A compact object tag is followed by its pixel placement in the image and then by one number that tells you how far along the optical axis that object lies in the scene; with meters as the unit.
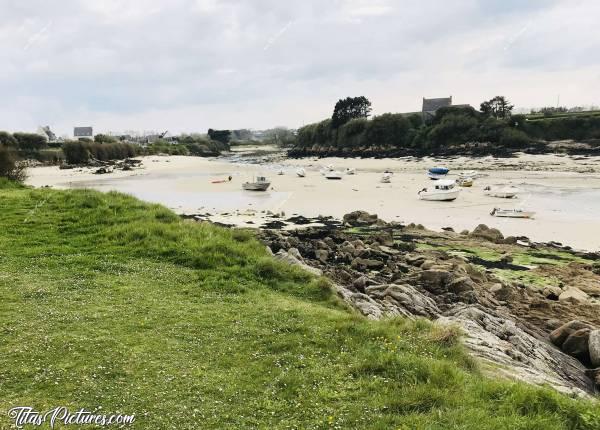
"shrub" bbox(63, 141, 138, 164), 90.06
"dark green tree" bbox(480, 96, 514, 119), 116.04
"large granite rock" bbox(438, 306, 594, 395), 7.48
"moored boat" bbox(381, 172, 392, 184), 54.75
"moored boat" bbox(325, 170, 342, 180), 60.88
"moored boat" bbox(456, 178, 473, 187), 49.09
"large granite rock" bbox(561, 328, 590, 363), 9.74
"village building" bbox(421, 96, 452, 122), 134.25
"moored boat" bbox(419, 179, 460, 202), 39.31
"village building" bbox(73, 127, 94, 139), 195.25
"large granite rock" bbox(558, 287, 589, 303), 13.59
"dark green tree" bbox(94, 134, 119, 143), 119.06
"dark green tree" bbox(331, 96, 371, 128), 138.62
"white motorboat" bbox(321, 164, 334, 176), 64.08
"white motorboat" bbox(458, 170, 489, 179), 56.42
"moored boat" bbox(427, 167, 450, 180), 57.53
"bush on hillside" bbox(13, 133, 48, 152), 102.56
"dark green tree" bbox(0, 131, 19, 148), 91.79
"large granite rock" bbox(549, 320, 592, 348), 10.47
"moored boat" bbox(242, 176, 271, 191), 48.91
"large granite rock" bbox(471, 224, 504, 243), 23.95
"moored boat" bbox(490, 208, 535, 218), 31.27
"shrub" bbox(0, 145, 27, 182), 25.48
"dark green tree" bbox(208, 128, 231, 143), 198.88
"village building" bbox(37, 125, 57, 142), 180.82
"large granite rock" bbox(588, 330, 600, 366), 9.33
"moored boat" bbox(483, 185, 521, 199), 39.84
